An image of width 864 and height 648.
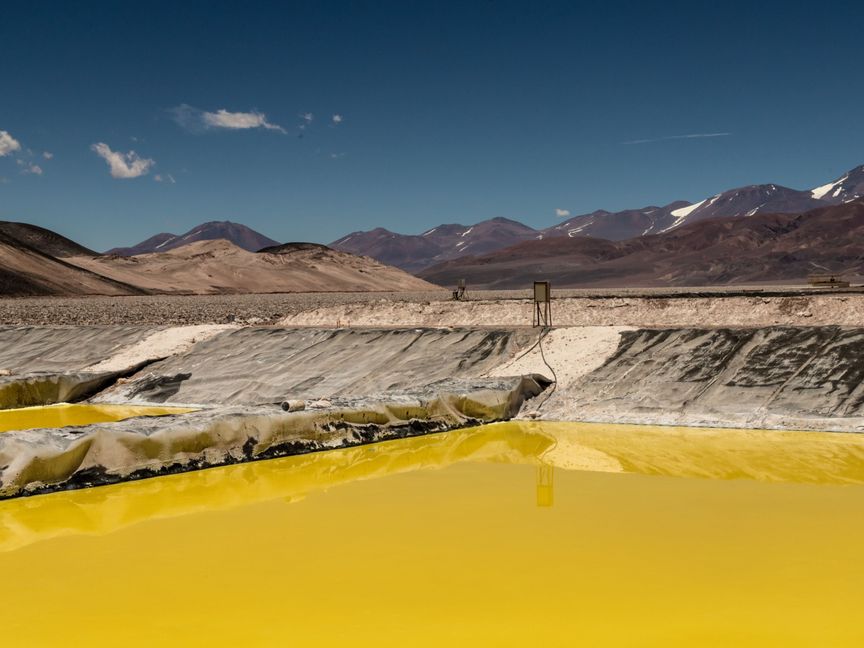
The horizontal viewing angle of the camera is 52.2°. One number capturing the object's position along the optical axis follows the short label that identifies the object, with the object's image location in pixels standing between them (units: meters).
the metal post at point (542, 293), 19.43
